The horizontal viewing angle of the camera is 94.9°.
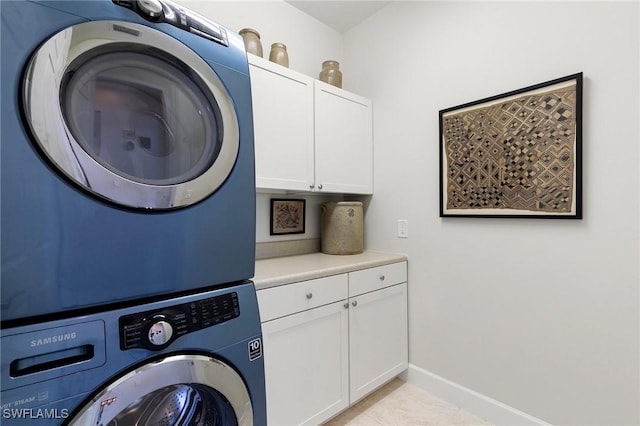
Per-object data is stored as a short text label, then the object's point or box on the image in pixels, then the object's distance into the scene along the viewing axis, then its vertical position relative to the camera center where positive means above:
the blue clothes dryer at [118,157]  0.59 +0.13
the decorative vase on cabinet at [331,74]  2.09 +0.97
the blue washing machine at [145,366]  0.60 -0.37
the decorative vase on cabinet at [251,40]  1.70 +0.98
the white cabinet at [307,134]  1.66 +0.49
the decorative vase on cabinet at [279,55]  1.83 +0.97
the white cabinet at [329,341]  1.35 -0.70
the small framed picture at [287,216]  2.03 -0.05
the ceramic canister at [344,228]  2.03 -0.13
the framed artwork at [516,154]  1.37 +0.30
